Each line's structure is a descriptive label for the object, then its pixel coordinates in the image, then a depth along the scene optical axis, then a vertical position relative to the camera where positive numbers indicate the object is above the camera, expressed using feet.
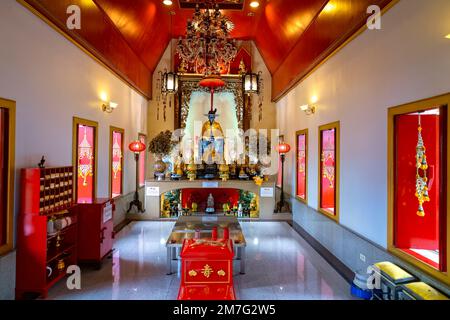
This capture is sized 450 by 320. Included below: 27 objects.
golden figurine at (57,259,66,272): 13.34 -4.63
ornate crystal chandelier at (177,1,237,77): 18.42 +7.86
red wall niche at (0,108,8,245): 11.32 -0.19
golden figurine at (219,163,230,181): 28.76 -0.68
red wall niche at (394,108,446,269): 10.96 -0.90
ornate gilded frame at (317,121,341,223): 16.72 -0.19
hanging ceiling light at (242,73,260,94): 24.02 +6.67
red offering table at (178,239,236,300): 10.70 -3.92
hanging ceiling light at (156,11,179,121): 25.62 +7.08
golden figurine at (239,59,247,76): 33.04 +10.83
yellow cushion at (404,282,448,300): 8.52 -3.77
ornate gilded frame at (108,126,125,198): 21.86 +1.08
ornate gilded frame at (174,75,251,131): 33.19 +7.51
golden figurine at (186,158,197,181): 28.78 -0.70
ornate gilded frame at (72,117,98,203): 16.40 +1.52
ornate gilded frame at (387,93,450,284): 8.74 -0.56
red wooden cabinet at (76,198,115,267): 15.25 -3.54
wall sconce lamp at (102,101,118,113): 20.30 +4.00
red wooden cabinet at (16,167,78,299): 11.77 -2.78
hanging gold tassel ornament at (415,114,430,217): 10.79 -0.37
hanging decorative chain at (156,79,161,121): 32.36 +8.45
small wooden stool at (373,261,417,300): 9.86 -3.91
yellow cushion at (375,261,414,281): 10.05 -3.76
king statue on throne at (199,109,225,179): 32.24 +2.01
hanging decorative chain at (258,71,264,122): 33.32 +8.27
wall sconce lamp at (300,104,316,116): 20.85 +4.02
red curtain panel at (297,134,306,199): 23.86 -0.13
